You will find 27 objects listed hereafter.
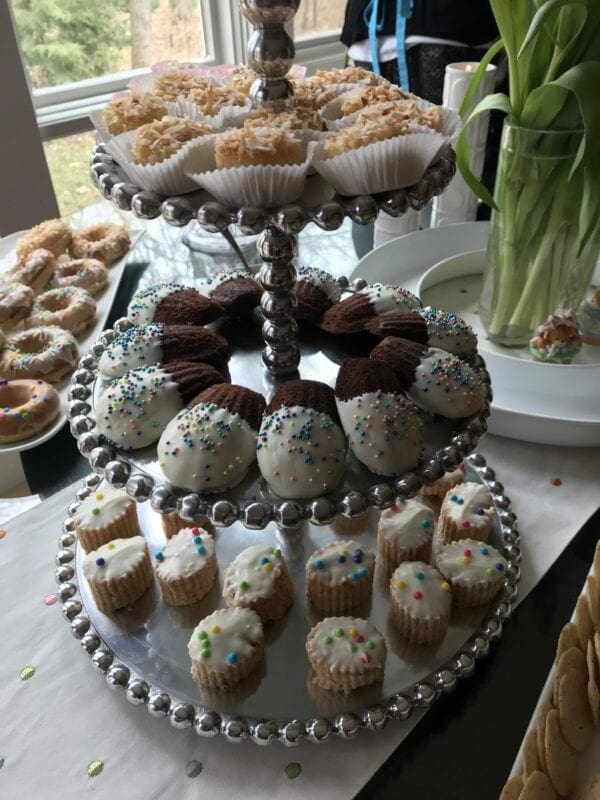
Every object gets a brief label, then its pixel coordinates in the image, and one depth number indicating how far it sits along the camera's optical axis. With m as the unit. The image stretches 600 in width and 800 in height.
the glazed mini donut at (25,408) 0.84
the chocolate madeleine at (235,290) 0.70
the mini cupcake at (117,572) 0.67
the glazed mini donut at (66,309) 1.10
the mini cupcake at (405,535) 0.70
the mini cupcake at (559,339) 0.86
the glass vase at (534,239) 0.83
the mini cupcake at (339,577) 0.66
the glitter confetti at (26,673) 0.64
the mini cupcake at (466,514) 0.73
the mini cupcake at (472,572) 0.67
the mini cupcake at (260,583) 0.65
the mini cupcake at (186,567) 0.67
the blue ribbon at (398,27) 1.68
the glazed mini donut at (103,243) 1.27
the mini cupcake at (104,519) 0.72
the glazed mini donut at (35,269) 1.23
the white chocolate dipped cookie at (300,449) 0.53
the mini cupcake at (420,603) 0.63
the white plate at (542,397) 0.81
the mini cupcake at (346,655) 0.59
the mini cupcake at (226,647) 0.60
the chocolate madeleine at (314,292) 0.70
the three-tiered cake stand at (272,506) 0.52
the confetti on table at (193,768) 0.57
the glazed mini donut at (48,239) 1.28
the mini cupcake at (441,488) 0.80
